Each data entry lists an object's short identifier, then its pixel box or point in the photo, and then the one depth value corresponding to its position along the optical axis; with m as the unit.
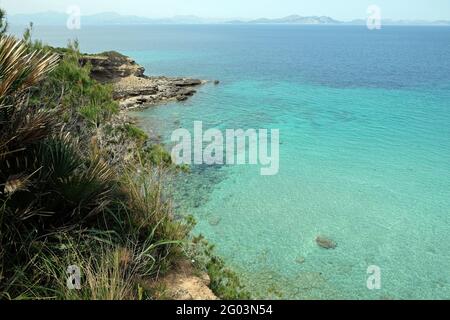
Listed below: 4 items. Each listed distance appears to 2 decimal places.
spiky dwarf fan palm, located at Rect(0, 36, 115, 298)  4.70
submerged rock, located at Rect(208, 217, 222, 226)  14.75
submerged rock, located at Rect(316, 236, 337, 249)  13.50
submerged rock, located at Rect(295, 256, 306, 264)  12.44
